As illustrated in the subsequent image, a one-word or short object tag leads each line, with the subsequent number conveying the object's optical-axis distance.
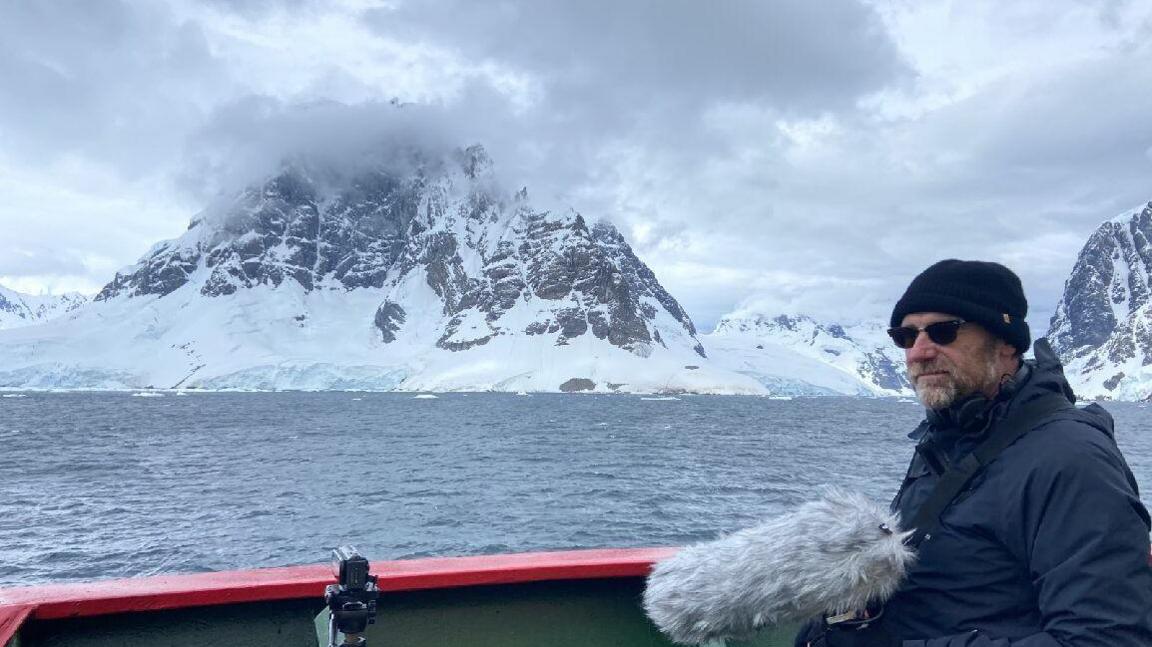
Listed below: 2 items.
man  1.94
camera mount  2.97
